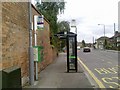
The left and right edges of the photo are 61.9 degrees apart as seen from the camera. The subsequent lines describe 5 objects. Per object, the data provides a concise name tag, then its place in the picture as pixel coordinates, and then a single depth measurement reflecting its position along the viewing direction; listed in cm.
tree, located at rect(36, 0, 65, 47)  1402
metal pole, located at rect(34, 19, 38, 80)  459
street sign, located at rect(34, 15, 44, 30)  462
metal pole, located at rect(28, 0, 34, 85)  412
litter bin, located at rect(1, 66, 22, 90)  227
